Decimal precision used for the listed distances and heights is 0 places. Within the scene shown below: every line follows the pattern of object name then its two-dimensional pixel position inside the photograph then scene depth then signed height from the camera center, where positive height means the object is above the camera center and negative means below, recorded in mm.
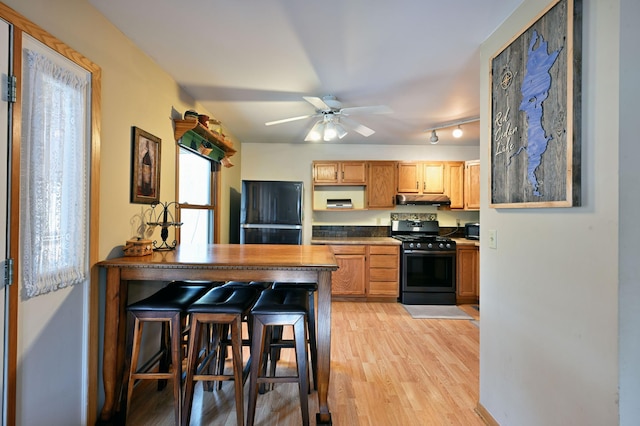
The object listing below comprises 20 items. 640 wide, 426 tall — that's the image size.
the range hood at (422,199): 4441 +230
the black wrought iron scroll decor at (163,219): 2174 -61
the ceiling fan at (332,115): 2529 +926
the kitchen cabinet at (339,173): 4547 +636
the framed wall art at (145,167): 1987 +322
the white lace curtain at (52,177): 1264 +162
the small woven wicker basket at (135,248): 1854 -236
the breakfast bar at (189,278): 1674 -392
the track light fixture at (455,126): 3435 +1108
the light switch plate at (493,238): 1732 -144
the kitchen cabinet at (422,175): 4555 +611
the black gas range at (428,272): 4070 -827
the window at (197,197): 2918 +164
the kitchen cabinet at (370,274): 4148 -875
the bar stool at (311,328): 1966 -788
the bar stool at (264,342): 1611 -736
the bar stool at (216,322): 1605 -709
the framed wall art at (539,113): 1168 +483
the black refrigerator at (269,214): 3902 -17
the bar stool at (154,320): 1639 -701
